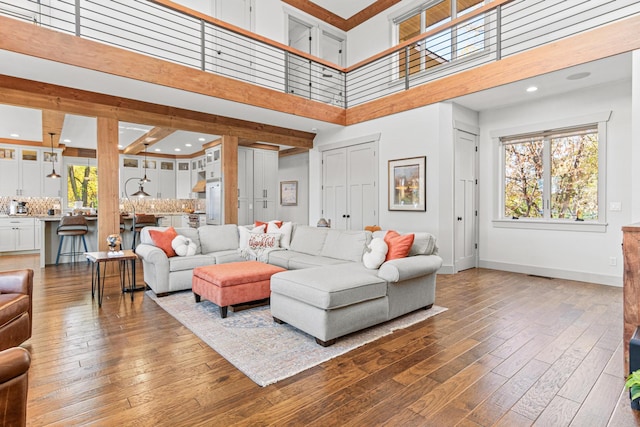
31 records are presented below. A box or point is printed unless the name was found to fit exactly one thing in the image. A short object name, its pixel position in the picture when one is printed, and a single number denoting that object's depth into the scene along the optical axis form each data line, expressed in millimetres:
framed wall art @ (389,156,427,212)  5621
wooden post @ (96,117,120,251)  5152
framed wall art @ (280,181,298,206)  9773
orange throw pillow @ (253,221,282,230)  5362
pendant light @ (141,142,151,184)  9934
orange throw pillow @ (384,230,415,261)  3430
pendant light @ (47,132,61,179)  8270
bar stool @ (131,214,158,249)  7086
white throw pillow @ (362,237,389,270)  3398
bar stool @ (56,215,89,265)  5934
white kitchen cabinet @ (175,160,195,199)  10977
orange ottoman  3355
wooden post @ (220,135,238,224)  6473
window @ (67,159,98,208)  9362
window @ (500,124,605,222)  4961
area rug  2356
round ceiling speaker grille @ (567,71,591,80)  4289
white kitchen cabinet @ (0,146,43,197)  8352
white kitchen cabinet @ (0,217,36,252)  7727
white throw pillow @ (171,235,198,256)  4453
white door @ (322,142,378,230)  6609
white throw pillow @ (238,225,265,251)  5120
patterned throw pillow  5008
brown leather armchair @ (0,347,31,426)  1146
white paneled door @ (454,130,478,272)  5652
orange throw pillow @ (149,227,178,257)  4402
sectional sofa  2746
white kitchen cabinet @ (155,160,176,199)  10719
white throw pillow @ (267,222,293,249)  5148
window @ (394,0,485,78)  5781
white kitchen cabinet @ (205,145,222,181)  7502
